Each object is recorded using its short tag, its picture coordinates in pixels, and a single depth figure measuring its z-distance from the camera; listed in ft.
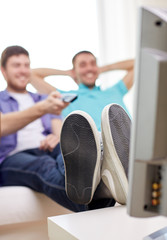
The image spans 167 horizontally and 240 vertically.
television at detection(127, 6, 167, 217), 1.53
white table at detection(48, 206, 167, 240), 2.26
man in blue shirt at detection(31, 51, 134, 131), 6.55
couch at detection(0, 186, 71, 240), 4.85
